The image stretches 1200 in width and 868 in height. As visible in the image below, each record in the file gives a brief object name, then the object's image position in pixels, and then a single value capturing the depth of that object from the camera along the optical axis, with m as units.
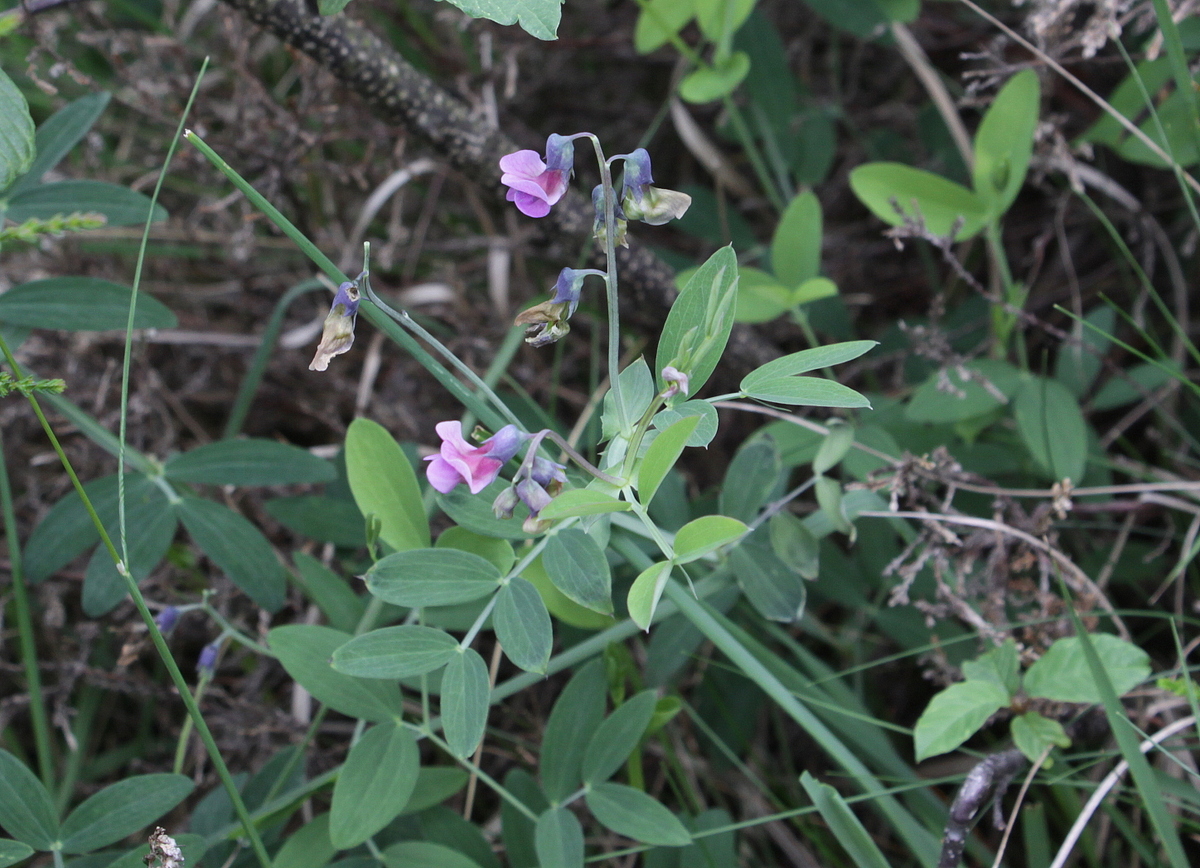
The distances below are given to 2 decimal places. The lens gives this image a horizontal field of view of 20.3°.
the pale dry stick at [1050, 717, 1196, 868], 0.57
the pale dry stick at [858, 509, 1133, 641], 0.59
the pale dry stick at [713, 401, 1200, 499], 0.60
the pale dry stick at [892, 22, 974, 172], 0.68
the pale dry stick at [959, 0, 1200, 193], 0.60
